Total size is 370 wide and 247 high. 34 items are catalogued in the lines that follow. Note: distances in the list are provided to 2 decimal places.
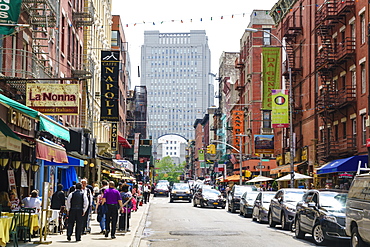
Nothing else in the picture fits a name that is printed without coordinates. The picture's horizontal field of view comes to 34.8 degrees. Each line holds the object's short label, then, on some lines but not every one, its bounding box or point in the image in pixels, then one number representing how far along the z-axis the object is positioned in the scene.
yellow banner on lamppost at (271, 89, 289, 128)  37.62
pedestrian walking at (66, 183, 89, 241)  17.59
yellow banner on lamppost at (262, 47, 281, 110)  43.69
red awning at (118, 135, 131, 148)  68.38
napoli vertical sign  41.00
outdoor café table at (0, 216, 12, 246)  13.77
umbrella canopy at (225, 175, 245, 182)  67.75
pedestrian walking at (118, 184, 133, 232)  20.53
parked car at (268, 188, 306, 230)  23.67
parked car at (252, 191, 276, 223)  27.80
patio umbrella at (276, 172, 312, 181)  38.97
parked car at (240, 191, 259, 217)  32.38
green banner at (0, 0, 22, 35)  15.60
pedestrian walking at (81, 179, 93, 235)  19.03
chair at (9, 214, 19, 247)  14.73
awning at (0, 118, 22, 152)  13.89
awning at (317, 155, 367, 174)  32.06
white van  13.66
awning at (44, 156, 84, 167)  27.45
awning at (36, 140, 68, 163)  16.99
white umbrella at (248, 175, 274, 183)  52.47
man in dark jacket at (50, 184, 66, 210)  20.19
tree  198.29
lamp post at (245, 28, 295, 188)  33.81
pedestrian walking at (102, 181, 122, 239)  18.67
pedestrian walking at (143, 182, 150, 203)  50.34
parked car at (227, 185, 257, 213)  37.72
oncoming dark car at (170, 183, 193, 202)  52.84
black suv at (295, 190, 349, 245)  17.11
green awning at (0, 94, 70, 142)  14.29
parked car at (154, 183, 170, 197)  69.69
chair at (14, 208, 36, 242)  15.93
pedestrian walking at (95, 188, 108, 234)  20.17
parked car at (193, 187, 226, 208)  42.38
